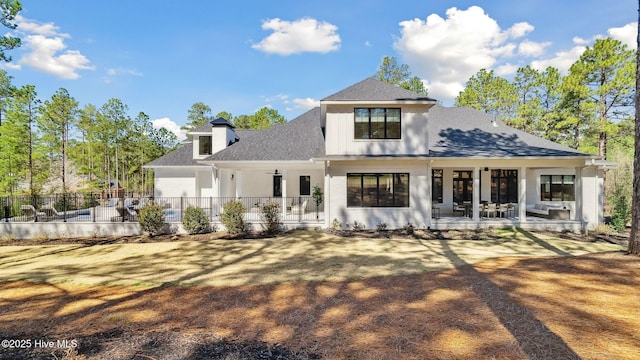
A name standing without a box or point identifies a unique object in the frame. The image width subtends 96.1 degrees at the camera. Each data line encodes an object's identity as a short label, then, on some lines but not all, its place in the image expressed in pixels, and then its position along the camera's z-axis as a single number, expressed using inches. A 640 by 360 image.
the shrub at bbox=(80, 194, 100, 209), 856.9
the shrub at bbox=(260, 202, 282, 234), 552.7
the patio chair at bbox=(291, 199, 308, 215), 614.6
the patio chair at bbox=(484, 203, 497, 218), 590.1
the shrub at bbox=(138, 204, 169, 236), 539.2
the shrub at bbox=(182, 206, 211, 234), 548.7
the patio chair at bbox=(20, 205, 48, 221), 573.3
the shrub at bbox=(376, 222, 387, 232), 550.7
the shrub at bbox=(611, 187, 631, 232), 584.4
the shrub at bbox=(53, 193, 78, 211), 692.9
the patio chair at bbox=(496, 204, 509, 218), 591.2
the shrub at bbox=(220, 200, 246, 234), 539.5
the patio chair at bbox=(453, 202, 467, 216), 624.2
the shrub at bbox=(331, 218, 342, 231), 557.7
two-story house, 548.1
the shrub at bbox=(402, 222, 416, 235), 535.8
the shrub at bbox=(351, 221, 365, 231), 556.7
